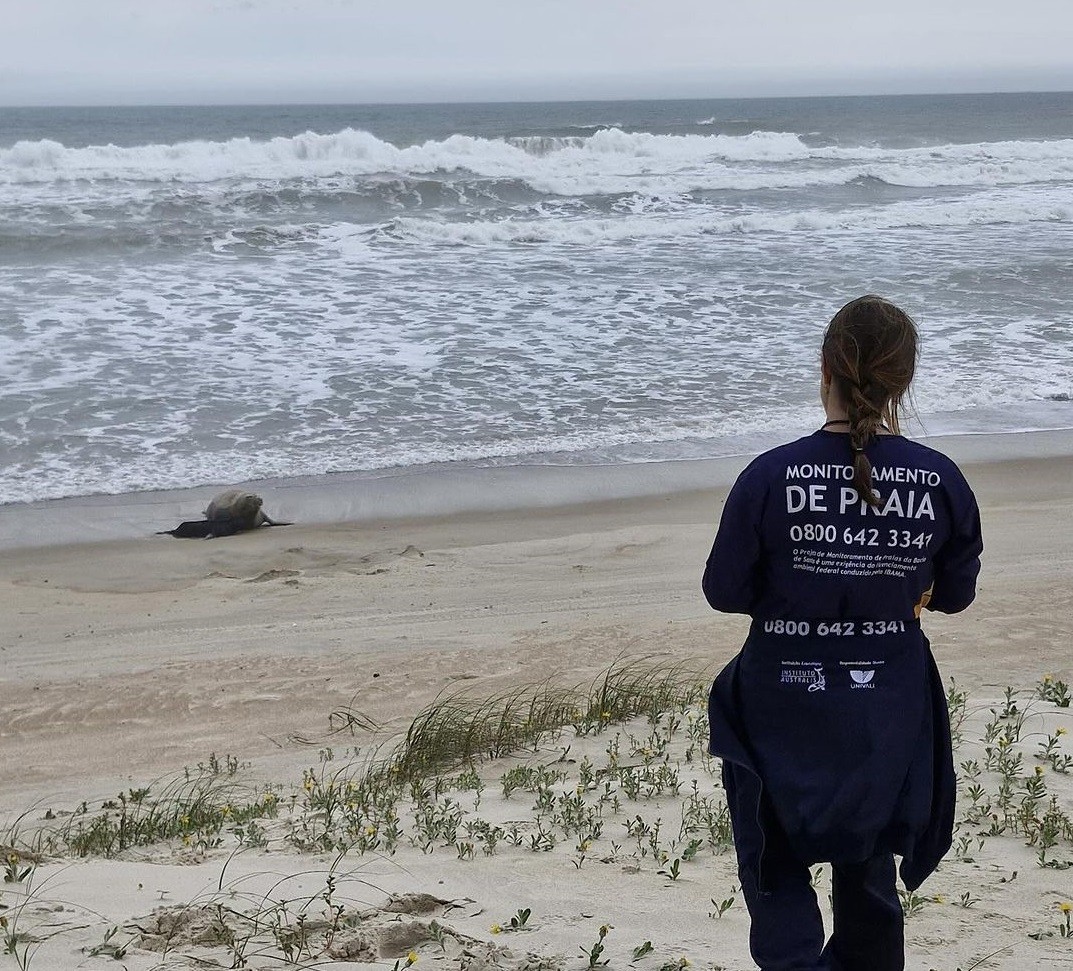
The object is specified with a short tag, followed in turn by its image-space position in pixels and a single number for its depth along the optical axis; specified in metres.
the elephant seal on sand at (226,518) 8.47
